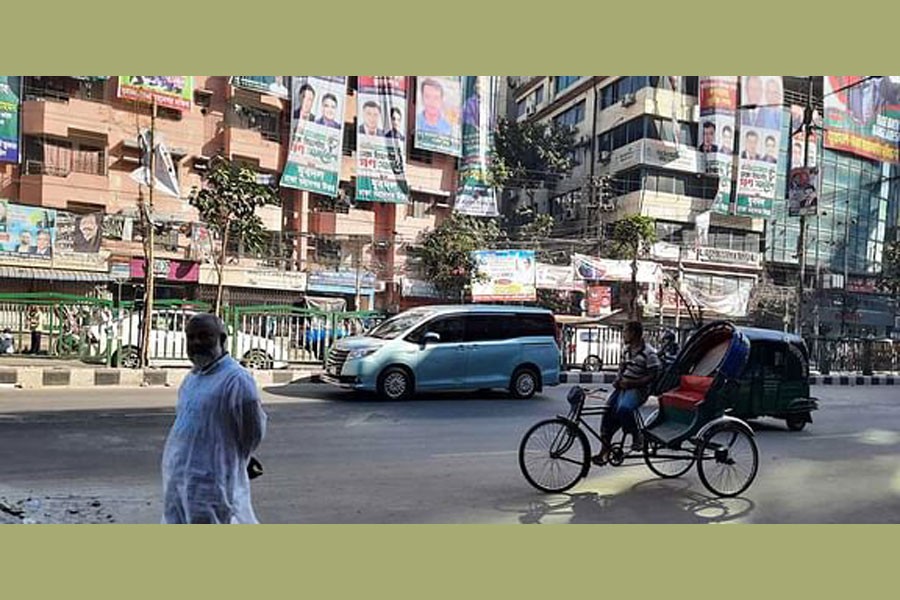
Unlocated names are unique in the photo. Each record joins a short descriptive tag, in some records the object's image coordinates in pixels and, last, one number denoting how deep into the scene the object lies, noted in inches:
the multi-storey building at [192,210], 1066.7
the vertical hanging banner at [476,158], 1453.0
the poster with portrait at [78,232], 1015.6
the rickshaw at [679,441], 250.5
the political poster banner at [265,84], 1222.3
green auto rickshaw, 430.3
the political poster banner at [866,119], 1648.6
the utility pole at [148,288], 589.0
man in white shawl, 132.7
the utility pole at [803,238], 853.2
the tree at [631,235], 1221.7
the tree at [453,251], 1248.2
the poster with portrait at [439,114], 1395.2
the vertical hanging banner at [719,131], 1573.6
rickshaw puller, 257.3
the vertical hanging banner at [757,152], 1594.5
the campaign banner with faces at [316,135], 1277.1
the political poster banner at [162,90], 1123.3
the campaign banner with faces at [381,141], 1342.3
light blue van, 491.5
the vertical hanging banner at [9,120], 1043.3
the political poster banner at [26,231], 976.3
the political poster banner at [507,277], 1153.4
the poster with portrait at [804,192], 828.6
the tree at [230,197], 831.1
